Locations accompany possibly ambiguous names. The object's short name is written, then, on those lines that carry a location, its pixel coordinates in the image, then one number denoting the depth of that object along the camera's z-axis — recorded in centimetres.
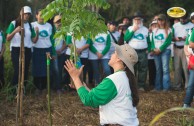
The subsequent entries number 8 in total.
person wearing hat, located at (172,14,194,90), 1197
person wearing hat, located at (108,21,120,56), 1270
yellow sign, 1291
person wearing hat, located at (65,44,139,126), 484
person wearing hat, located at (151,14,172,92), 1183
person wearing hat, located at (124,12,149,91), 1173
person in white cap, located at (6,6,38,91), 1041
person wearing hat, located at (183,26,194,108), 913
